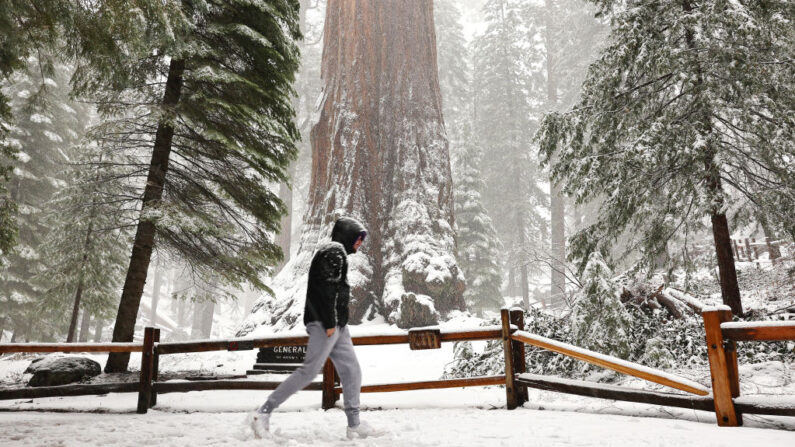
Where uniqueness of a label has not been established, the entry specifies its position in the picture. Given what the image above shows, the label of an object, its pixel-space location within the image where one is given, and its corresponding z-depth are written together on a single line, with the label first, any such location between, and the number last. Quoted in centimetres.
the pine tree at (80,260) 1351
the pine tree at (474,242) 2172
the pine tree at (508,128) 2764
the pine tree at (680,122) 630
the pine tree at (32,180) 1738
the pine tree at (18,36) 468
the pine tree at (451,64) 2897
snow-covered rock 745
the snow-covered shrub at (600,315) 619
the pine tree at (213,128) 740
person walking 370
